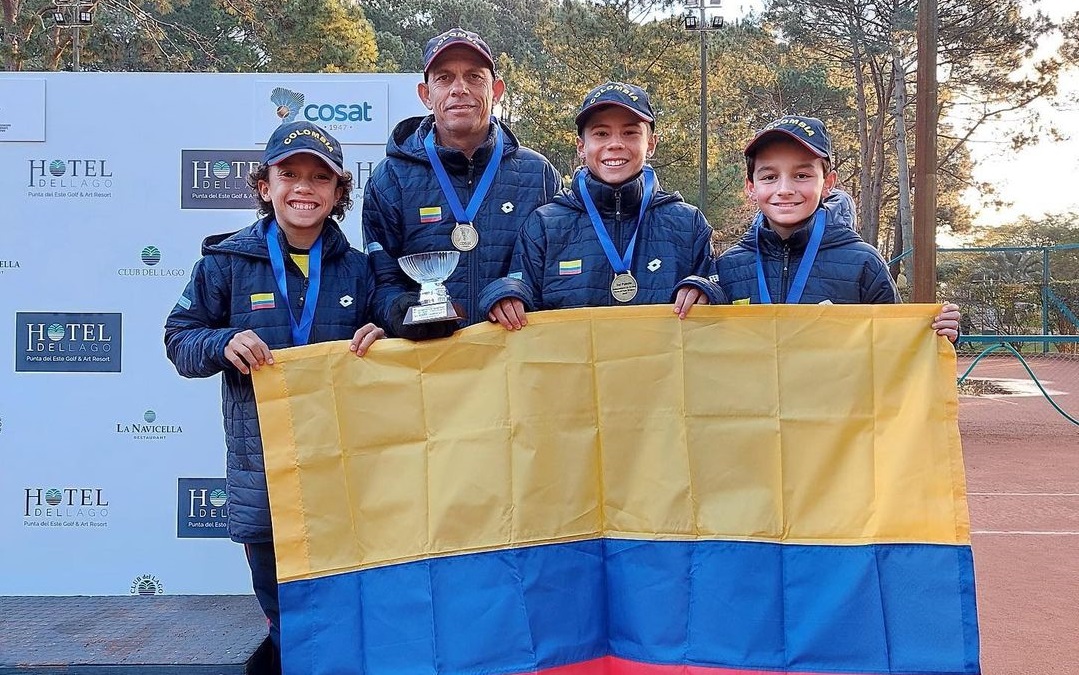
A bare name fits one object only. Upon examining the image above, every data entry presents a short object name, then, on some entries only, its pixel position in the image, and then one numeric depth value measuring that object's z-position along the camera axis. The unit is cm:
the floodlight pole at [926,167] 879
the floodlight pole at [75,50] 1813
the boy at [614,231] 326
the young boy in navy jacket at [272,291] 316
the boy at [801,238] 317
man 346
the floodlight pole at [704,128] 2358
